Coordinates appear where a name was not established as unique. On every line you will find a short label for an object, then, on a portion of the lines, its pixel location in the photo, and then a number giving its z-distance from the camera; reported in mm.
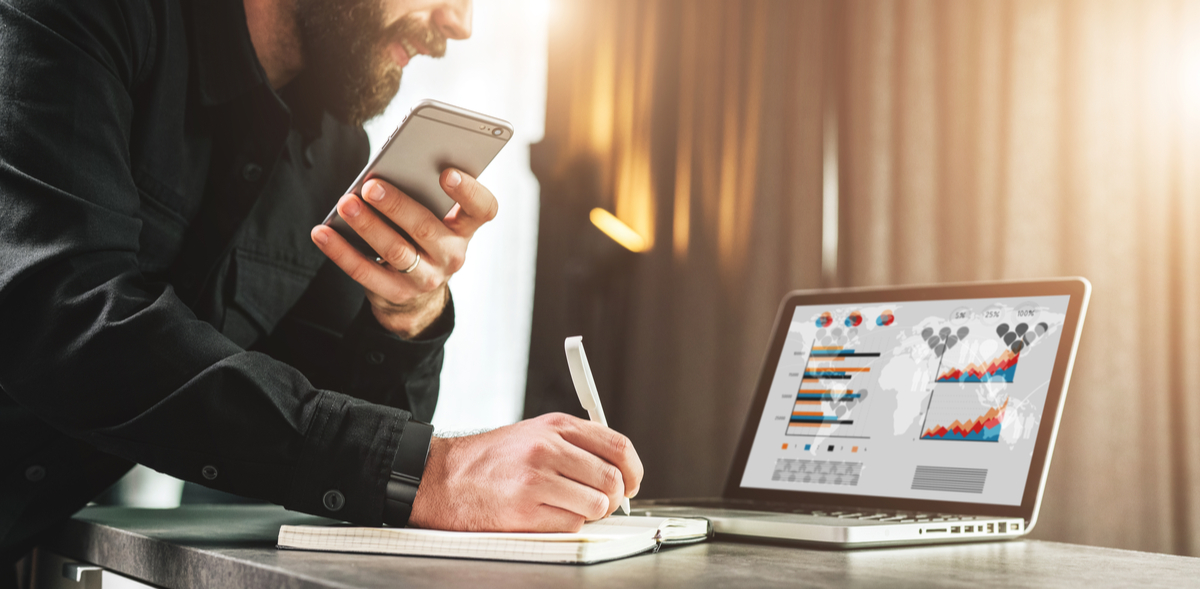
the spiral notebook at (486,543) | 528
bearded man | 614
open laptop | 827
